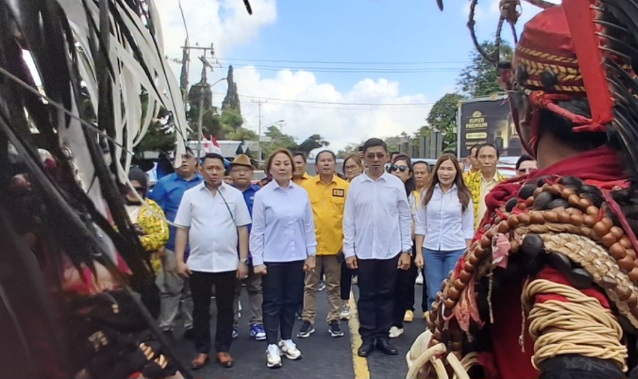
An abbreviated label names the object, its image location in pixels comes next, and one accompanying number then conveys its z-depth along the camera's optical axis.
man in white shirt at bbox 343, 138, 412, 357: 5.05
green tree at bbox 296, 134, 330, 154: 49.12
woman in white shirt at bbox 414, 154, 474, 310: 5.26
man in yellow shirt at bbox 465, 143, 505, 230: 5.91
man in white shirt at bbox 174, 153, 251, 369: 4.55
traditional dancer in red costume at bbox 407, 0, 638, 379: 0.96
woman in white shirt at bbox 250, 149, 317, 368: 4.86
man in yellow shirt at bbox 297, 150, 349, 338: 5.65
